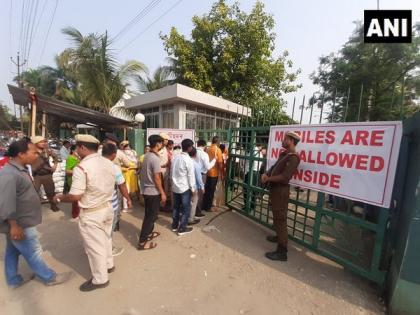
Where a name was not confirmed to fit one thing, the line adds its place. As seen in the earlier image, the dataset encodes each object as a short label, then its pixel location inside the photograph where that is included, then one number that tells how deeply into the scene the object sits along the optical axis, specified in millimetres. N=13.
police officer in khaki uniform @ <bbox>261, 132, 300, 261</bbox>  3414
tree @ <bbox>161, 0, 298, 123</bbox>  12734
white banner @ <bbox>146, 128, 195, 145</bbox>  6965
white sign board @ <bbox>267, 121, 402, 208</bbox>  2736
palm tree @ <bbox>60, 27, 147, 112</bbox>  11297
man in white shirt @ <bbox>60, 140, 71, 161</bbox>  7941
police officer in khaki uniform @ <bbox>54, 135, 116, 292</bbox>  2715
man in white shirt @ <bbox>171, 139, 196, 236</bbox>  4262
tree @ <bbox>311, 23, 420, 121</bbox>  13844
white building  9469
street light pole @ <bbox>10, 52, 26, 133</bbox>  20092
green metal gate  2912
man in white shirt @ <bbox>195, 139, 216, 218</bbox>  5352
